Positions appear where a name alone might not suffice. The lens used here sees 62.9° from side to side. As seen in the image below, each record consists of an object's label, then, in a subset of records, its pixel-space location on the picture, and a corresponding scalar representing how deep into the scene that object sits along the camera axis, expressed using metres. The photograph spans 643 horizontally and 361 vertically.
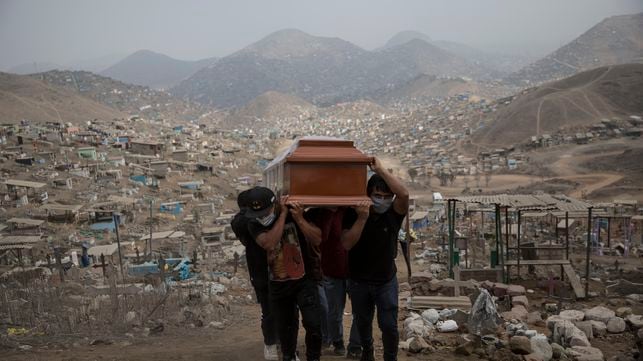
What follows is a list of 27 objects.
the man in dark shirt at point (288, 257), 3.32
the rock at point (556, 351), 4.89
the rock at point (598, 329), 5.87
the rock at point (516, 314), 6.11
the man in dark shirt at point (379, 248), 3.46
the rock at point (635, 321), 5.88
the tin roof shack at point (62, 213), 15.91
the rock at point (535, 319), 6.15
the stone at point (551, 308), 7.28
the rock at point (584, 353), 4.77
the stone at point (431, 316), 5.77
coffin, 3.52
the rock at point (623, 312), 6.71
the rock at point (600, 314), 6.12
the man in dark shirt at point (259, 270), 3.79
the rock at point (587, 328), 5.74
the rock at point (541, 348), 4.75
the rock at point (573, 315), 6.15
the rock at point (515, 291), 7.36
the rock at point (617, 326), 5.91
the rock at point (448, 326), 5.44
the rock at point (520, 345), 4.71
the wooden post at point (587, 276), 7.98
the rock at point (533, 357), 4.58
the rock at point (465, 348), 4.70
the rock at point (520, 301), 6.99
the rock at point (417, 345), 4.74
